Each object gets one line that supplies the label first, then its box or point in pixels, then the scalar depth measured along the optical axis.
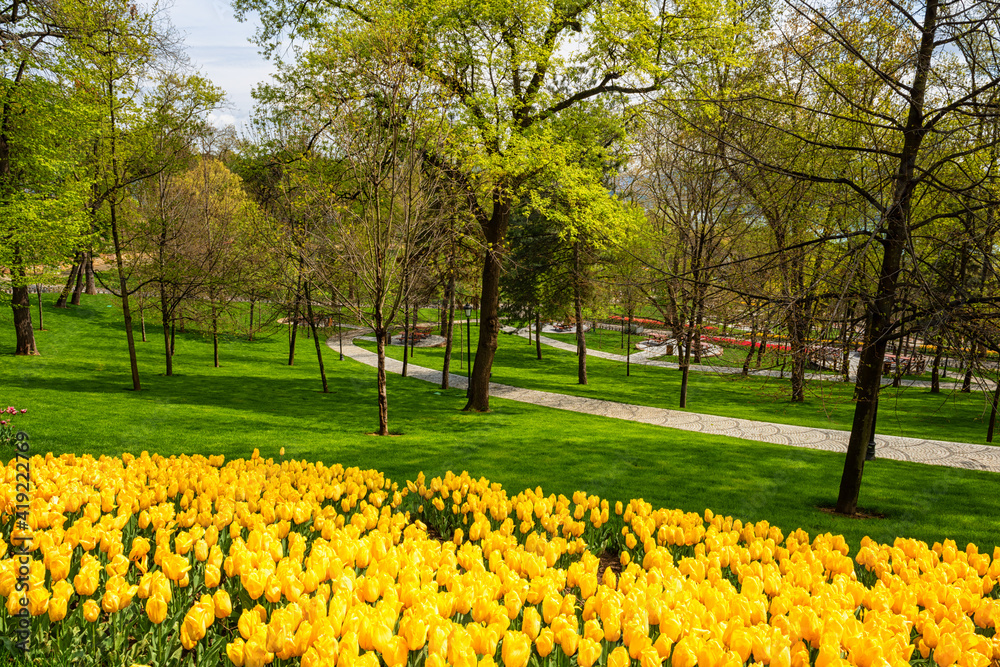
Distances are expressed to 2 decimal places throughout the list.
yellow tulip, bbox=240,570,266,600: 2.88
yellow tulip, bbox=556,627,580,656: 2.42
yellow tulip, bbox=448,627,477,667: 2.16
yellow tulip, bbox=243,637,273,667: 2.28
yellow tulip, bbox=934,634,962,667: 2.44
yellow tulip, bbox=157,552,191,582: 2.97
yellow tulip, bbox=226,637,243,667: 2.26
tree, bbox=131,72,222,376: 17.50
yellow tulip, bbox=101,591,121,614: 2.66
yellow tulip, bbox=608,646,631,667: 2.20
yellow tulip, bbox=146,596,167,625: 2.64
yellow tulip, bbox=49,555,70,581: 2.93
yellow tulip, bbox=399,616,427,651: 2.34
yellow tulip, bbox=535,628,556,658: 2.44
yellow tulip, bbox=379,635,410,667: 2.23
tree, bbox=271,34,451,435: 11.78
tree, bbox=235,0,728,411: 13.48
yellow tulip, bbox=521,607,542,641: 2.54
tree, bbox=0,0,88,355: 13.23
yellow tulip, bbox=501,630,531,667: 2.26
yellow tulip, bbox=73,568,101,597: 2.77
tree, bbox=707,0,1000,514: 5.18
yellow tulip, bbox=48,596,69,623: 2.61
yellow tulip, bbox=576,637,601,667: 2.26
